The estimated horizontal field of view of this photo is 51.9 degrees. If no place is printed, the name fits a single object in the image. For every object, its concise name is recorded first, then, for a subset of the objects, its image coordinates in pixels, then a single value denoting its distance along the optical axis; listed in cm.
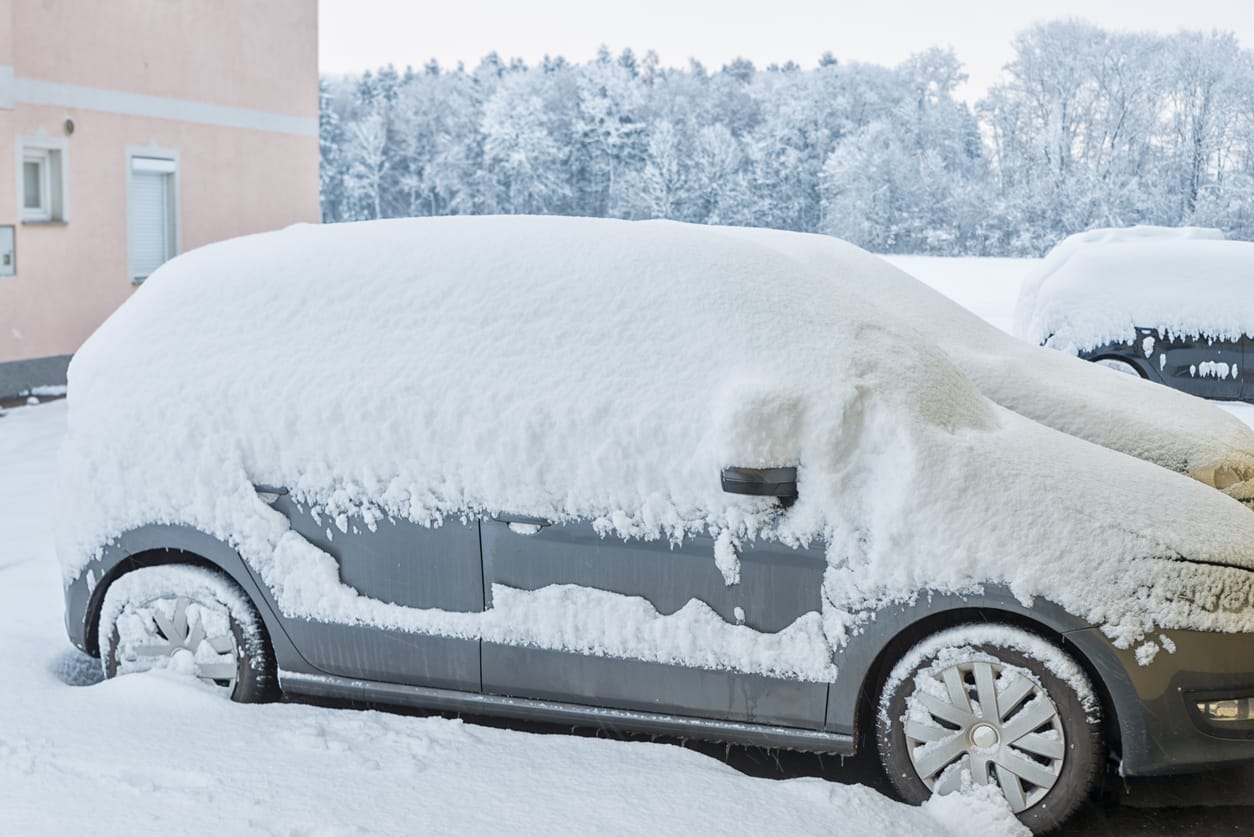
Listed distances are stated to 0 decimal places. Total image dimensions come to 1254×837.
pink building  1246
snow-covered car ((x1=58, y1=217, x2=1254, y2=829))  355
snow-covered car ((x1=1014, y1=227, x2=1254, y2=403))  1095
